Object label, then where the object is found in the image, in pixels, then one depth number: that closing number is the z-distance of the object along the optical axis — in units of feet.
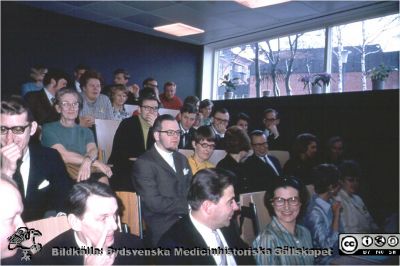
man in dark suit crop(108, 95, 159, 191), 9.75
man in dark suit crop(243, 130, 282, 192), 10.68
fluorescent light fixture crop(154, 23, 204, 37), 21.88
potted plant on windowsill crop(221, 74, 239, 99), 22.81
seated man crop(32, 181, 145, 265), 4.57
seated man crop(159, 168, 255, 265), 5.09
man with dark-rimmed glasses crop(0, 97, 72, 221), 6.00
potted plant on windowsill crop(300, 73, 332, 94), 17.40
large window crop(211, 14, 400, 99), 17.17
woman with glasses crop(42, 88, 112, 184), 8.20
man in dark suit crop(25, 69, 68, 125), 11.04
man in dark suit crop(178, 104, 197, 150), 13.17
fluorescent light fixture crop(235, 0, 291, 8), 17.20
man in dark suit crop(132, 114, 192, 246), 7.52
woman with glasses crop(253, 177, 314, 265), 6.14
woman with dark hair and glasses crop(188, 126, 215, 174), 9.12
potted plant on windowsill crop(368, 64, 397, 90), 14.97
